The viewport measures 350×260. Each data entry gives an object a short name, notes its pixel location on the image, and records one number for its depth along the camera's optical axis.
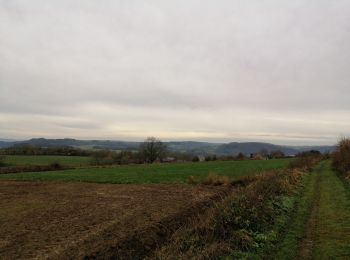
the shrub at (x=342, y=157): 37.78
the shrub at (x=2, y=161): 67.09
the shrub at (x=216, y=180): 31.50
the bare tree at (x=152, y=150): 90.75
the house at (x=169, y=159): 92.38
